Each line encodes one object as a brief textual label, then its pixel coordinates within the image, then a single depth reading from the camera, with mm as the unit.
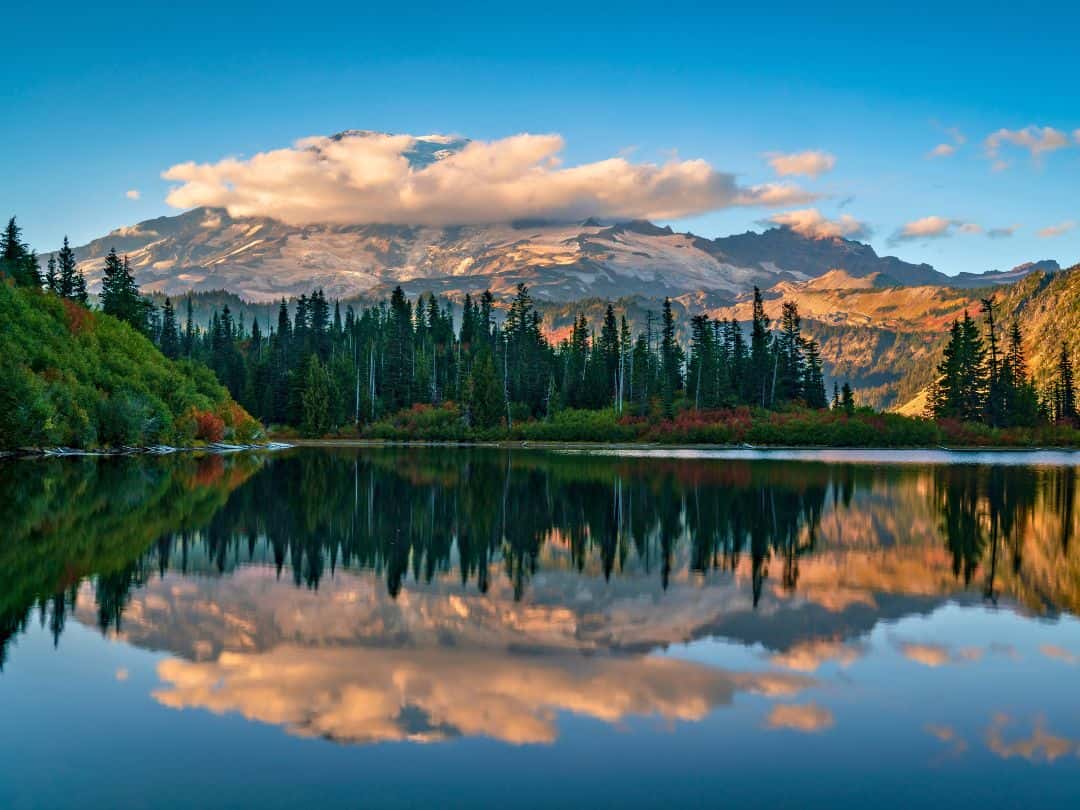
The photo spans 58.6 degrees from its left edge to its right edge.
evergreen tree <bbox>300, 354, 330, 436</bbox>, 123812
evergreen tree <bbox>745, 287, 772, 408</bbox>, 121438
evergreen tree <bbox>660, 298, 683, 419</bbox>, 117438
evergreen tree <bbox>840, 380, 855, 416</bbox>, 113688
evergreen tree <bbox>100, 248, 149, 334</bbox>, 114631
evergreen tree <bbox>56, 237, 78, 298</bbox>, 111412
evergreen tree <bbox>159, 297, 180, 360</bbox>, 145375
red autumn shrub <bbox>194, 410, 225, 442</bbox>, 92000
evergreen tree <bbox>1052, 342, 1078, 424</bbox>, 130250
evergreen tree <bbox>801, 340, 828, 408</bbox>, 123938
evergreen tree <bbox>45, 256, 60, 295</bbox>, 106300
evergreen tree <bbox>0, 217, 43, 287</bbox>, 91562
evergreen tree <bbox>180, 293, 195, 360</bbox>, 147062
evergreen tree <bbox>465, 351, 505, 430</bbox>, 121625
